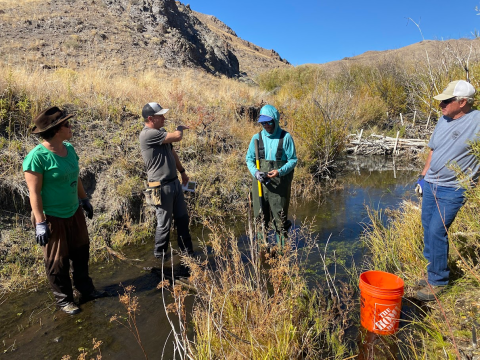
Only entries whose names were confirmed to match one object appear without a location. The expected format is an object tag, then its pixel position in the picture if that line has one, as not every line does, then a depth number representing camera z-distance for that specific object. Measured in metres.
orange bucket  2.57
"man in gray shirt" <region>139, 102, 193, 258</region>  3.80
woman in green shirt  2.95
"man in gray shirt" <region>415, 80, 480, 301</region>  2.84
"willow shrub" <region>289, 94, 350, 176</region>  8.42
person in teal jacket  3.89
